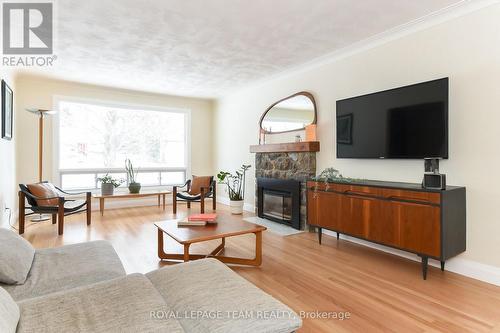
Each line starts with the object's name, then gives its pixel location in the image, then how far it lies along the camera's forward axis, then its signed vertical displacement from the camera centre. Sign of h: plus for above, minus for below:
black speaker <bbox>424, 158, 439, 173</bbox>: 2.74 +0.00
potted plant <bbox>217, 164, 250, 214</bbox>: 5.58 -0.47
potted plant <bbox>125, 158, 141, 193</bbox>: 6.24 -0.19
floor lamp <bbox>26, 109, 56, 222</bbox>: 4.63 +0.10
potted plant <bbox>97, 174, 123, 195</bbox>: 5.25 -0.41
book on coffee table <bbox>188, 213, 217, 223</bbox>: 3.07 -0.59
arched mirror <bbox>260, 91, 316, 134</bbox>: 4.40 +0.83
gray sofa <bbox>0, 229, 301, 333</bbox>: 1.11 -0.62
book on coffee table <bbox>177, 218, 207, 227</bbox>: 3.01 -0.63
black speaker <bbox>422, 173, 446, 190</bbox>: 2.54 -0.15
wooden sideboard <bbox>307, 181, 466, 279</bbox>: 2.49 -0.50
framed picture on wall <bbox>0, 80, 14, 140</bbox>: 3.67 +0.73
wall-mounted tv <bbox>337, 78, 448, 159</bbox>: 2.77 +0.46
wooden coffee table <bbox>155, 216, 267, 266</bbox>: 2.62 -0.67
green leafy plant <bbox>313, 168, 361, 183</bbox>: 3.45 -0.17
